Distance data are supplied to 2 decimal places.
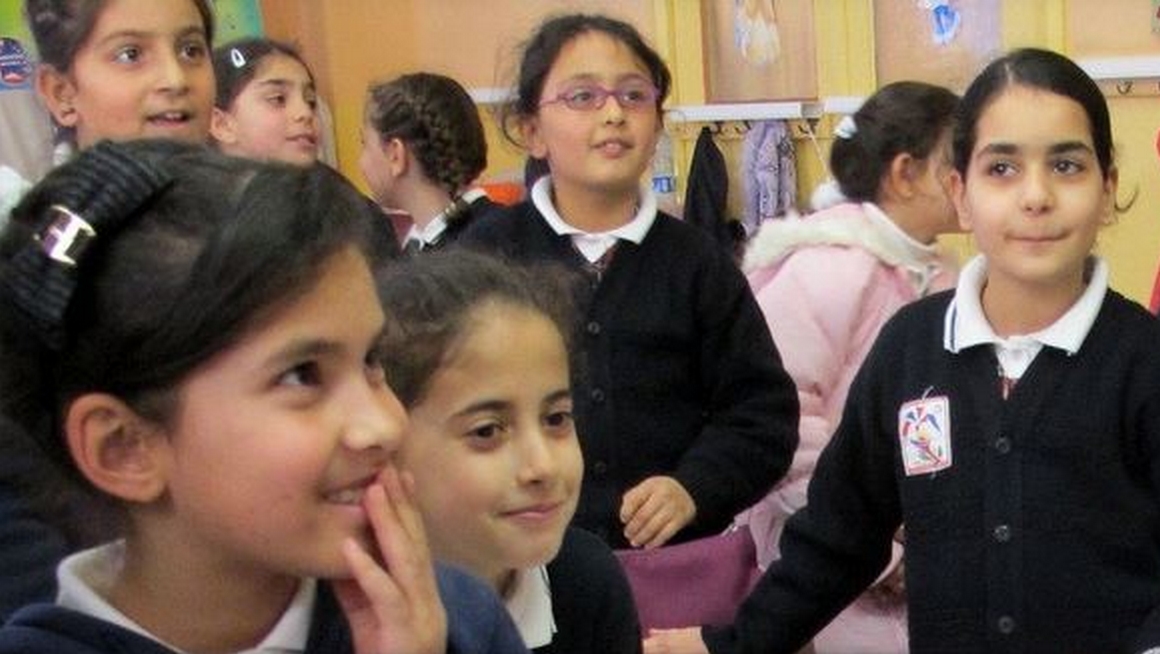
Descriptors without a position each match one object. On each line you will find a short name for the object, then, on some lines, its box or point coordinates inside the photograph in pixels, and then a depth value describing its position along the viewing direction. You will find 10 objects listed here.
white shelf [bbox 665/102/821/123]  5.62
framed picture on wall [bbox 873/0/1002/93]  5.04
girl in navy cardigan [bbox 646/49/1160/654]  2.06
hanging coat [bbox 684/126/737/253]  5.74
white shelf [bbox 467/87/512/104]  6.56
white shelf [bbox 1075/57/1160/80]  4.53
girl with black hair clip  1.05
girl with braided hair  3.69
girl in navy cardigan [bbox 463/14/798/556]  2.56
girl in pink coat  2.92
